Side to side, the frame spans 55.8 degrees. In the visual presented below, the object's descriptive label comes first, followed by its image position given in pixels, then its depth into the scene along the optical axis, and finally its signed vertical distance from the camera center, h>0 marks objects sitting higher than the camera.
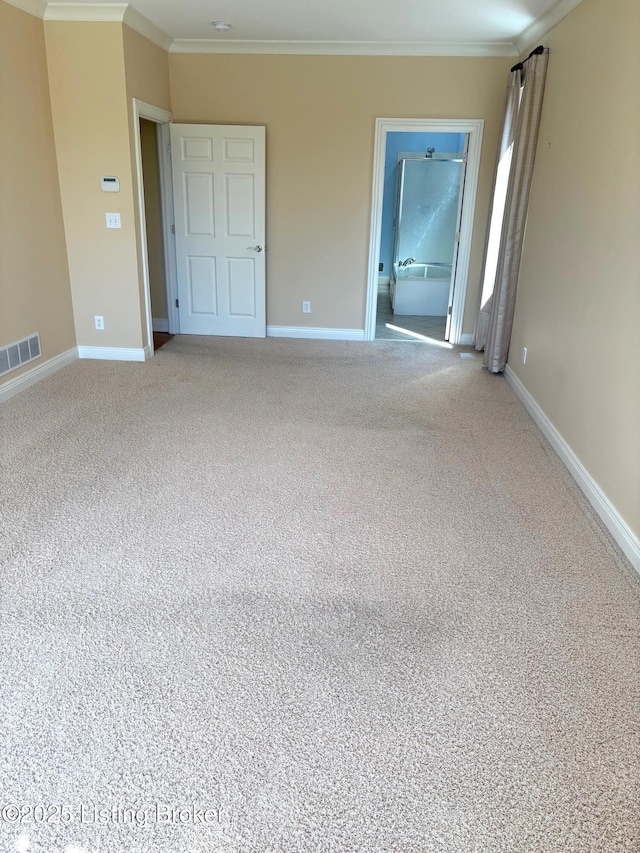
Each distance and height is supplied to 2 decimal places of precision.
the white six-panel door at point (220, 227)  5.48 -0.10
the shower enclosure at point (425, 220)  7.78 +0.04
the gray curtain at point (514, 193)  4.34 +0.24
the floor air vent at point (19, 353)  4.19 -0.98
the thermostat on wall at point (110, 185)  4.71 +0.20
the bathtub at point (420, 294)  7.51 -0.85
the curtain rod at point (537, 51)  4.19 +1.16
